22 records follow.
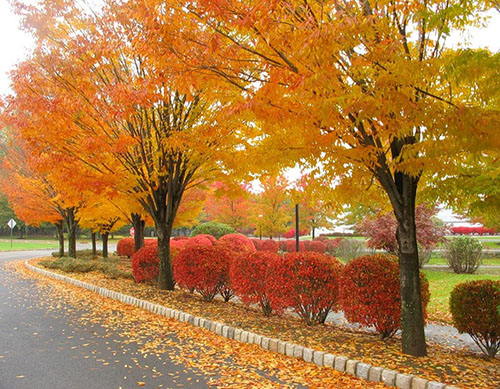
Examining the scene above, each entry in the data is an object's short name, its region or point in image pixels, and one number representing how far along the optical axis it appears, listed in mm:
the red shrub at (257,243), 25572
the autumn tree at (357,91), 3998
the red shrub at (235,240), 18220
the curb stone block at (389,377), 4242
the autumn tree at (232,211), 29891
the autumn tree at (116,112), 8555
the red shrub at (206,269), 8789
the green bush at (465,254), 16578
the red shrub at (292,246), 27250
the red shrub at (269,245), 24628
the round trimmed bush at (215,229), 24938
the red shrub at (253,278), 7367
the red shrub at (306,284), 6523
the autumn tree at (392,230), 16062
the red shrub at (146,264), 11133
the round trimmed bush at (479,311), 5137
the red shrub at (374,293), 5641
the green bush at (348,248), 23633
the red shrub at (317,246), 26453
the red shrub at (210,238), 20838
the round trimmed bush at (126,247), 23516
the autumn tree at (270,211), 27531
